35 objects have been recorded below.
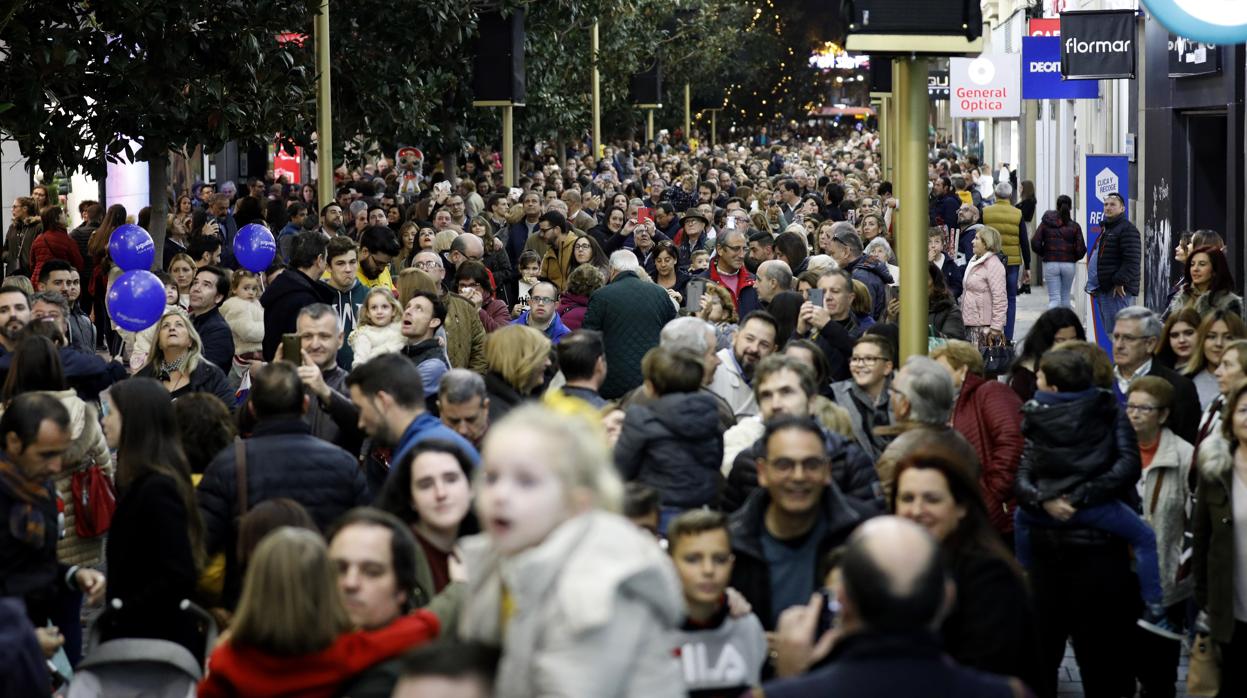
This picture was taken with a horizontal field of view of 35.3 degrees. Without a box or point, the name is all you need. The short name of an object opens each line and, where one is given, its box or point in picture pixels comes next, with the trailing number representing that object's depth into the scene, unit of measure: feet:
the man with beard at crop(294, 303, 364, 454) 28.43
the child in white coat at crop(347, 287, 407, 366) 34.88
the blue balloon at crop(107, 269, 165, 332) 39.14
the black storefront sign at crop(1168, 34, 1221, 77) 57.57
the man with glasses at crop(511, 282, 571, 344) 40.40
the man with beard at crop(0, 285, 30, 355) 33.81
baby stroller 20.16
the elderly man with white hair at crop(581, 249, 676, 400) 39.81
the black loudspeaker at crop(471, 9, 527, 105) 87.86
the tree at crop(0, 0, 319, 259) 47.88
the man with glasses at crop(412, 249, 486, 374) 39.24
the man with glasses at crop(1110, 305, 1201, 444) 31.59
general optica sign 95.14
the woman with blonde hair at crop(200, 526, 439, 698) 15.92
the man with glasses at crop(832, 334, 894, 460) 28.86
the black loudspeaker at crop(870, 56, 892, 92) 118.62
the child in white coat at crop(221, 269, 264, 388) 39.96
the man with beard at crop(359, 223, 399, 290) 43.73
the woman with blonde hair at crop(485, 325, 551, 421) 28.53
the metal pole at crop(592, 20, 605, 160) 147.13
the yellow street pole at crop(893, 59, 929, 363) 27.81
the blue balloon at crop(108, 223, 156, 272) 50.98
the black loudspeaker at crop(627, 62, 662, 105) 184.14
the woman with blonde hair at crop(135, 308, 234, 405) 32.94
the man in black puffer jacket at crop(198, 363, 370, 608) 22.70
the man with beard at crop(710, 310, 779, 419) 32.07
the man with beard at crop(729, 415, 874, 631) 19.60
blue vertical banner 62.23
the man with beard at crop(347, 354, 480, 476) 23.40
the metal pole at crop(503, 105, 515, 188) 93.61
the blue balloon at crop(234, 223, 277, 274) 51.34
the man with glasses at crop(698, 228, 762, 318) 46.44
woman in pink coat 56.24
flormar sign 65.67
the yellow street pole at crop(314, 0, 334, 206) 66.08
